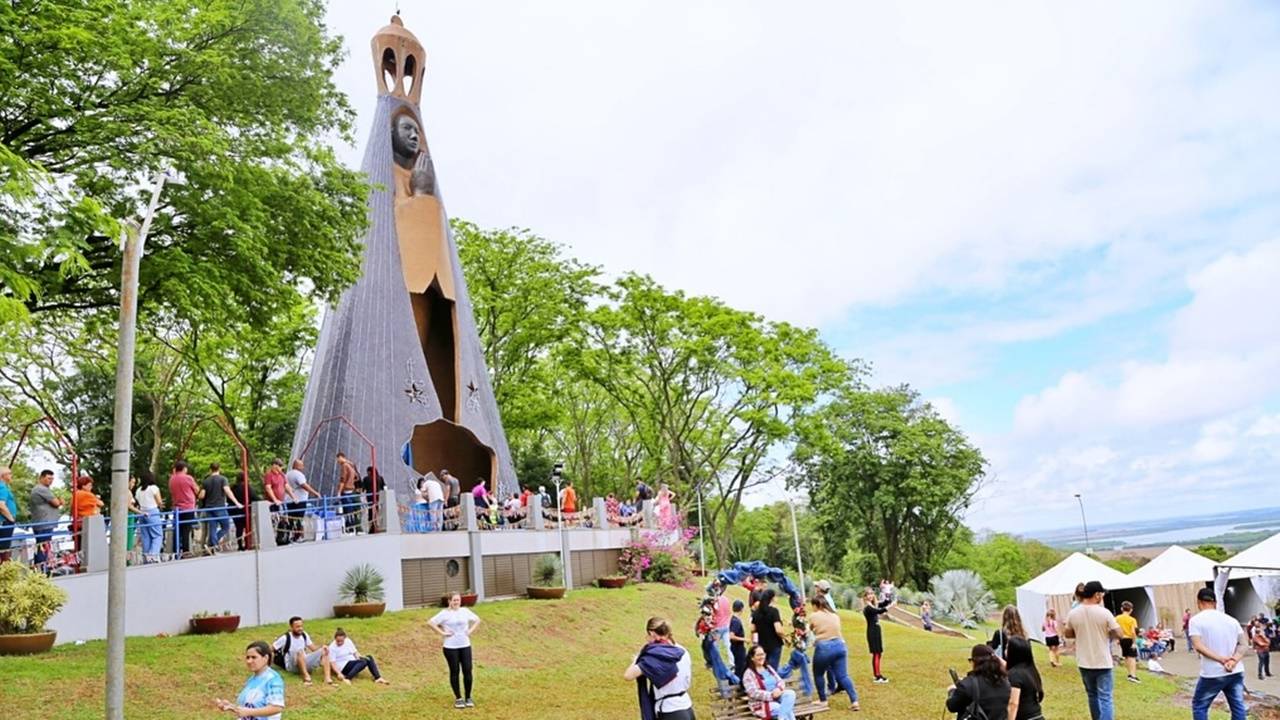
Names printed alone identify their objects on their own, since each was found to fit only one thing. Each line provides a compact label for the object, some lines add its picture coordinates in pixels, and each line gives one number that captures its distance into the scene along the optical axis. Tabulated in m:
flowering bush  27.48
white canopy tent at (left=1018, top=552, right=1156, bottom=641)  27.00
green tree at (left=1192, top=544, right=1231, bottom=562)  49.74
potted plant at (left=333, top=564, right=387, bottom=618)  17.42
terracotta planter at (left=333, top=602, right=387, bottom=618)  17.36
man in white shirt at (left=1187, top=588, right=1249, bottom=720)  8.55
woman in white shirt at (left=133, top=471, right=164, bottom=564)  14.81
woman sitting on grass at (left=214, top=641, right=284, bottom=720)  6.65
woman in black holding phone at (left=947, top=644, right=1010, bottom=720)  7.16
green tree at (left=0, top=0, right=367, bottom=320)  12.00
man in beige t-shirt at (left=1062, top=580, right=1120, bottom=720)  8.81
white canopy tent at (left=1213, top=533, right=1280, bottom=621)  29.09
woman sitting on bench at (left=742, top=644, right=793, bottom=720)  9.50
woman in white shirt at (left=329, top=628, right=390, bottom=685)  13.56
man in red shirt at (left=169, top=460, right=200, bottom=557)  15.34
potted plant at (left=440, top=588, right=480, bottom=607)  20.34
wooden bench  9.81
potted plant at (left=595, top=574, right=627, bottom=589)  25.53
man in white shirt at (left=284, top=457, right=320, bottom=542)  18.17
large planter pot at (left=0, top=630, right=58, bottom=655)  11.98
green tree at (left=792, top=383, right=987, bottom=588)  46.72
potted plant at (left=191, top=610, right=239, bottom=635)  14.74
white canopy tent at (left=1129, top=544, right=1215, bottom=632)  27.67
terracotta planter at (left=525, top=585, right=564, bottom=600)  22.27
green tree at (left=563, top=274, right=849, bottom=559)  36.41
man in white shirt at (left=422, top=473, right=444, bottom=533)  21.33
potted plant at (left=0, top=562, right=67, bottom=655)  12.06
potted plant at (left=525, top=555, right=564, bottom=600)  22.91
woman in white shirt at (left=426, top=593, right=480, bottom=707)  11.73
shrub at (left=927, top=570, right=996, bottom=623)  35.59
